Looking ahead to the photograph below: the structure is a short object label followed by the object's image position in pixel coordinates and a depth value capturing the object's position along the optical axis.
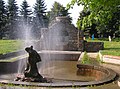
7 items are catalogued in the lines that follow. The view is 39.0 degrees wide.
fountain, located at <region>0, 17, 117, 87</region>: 6.74
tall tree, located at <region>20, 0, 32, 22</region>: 34.24
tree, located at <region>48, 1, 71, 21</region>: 37.00
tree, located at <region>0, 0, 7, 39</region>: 31.78
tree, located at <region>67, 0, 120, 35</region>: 6.63
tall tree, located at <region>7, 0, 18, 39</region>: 31.70
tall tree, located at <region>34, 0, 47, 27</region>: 33.84
